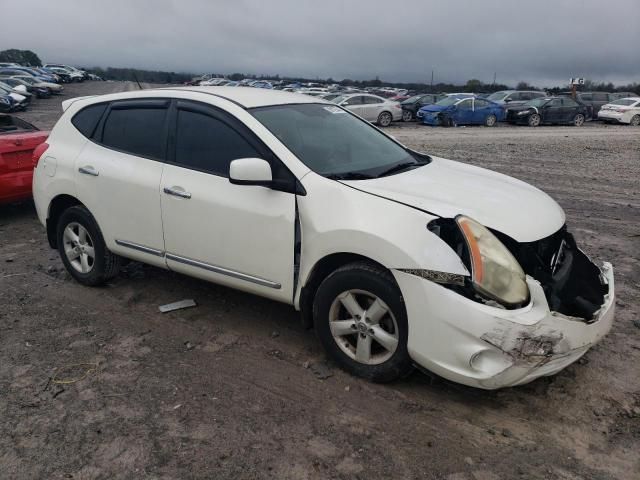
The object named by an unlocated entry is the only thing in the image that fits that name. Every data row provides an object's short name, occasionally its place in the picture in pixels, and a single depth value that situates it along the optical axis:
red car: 7.01
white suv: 2.99
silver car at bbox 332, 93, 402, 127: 23.23
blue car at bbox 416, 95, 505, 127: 24.05
